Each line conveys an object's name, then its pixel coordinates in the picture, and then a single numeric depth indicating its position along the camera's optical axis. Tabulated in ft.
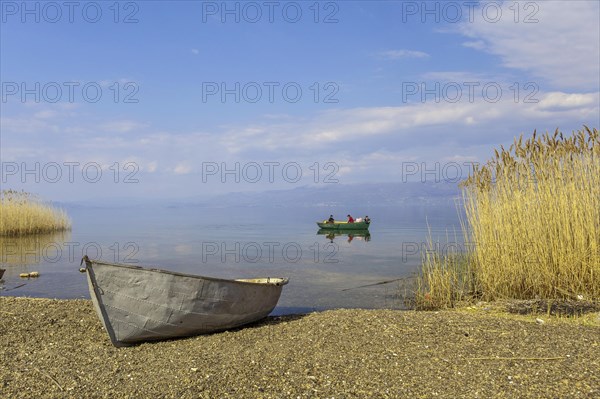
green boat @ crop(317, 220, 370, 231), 131.82
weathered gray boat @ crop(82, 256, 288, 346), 24.31
